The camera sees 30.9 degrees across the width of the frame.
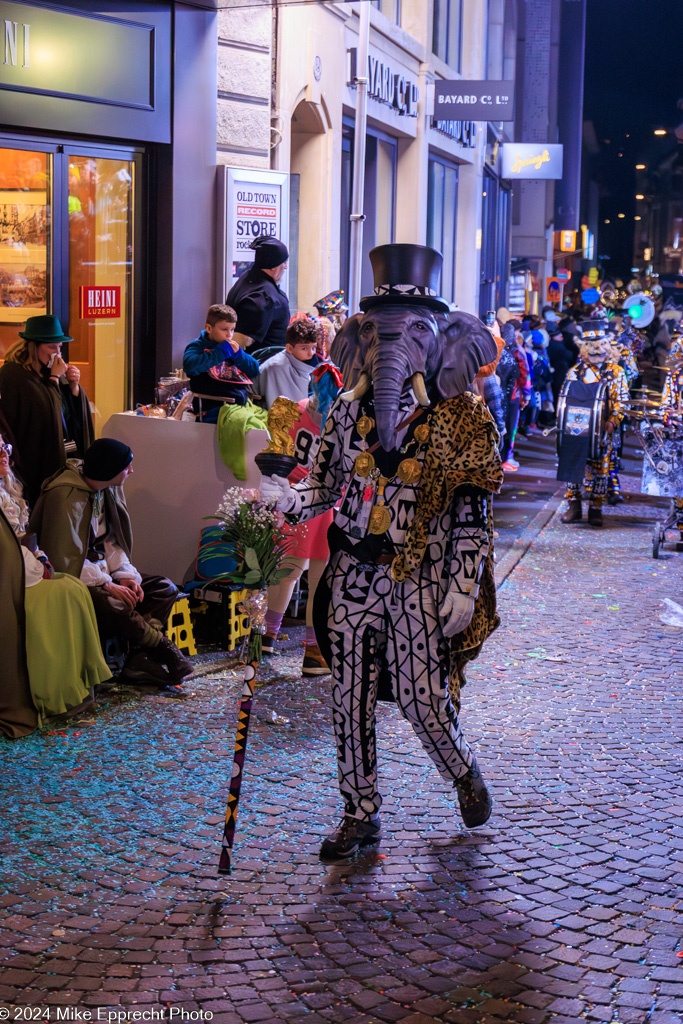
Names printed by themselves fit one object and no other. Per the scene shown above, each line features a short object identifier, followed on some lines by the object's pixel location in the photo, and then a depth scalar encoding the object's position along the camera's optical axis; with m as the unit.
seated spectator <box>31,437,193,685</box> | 6.44
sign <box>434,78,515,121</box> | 16.27
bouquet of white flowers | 4.75
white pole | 12.64
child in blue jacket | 7.86
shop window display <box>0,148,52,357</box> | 8.93
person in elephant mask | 4.58
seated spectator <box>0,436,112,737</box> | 5.96
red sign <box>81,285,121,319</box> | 9.69
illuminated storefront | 8.91
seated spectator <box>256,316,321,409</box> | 7.73
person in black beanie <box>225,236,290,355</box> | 9.44
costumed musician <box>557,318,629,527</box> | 12.38
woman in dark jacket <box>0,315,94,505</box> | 7.57
